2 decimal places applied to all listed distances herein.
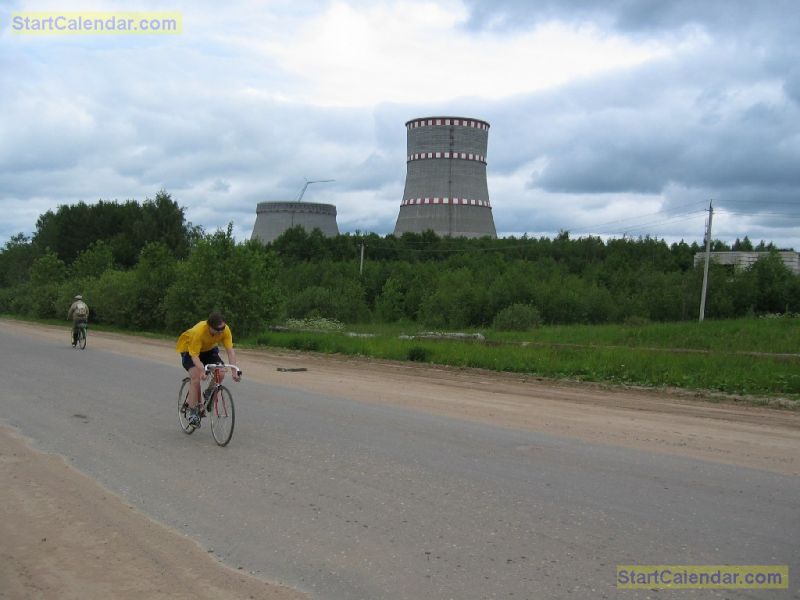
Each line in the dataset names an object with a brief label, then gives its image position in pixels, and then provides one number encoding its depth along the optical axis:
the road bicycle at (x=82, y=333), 23.77
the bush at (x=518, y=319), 35.38
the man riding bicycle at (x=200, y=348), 8.80
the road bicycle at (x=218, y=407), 8.67
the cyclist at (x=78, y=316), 23.92
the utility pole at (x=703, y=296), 38.75
